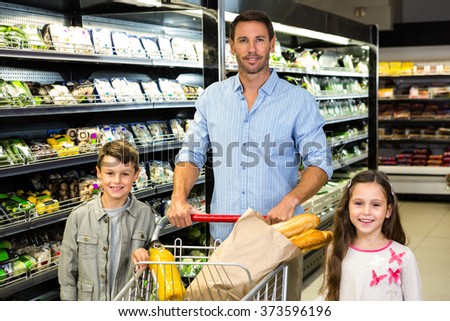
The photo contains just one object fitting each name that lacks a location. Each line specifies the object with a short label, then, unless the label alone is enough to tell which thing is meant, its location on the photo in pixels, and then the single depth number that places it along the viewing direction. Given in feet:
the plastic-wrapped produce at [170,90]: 15.84
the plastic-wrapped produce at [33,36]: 12.13
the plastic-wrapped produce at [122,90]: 14.48
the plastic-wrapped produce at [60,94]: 12.71
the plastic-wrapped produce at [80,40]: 13.08
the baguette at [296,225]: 7.09
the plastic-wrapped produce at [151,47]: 15.28
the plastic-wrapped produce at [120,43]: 14.26
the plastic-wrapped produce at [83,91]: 13.38
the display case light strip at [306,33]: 15.44
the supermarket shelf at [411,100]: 32.82
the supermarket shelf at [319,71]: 15.83
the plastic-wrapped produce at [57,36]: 12.69
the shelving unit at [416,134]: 32.78
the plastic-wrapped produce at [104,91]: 13.89
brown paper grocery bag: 6.57
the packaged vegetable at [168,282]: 6.56
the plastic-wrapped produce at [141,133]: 15.44
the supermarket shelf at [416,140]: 32.83
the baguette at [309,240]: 7.07
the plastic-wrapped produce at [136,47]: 14.74
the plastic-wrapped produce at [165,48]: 15.72
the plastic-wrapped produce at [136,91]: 14.83
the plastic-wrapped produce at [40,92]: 12.42
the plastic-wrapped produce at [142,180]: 14.93
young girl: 7.87
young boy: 9.16
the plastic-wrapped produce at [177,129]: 16.42
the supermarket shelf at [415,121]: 32.83
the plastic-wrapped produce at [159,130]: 16.02
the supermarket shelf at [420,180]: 32.55
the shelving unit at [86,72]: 11.87
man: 9.04
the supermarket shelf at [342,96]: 22.13
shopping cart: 6.38
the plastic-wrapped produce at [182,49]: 15.97
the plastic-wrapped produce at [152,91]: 15.30
